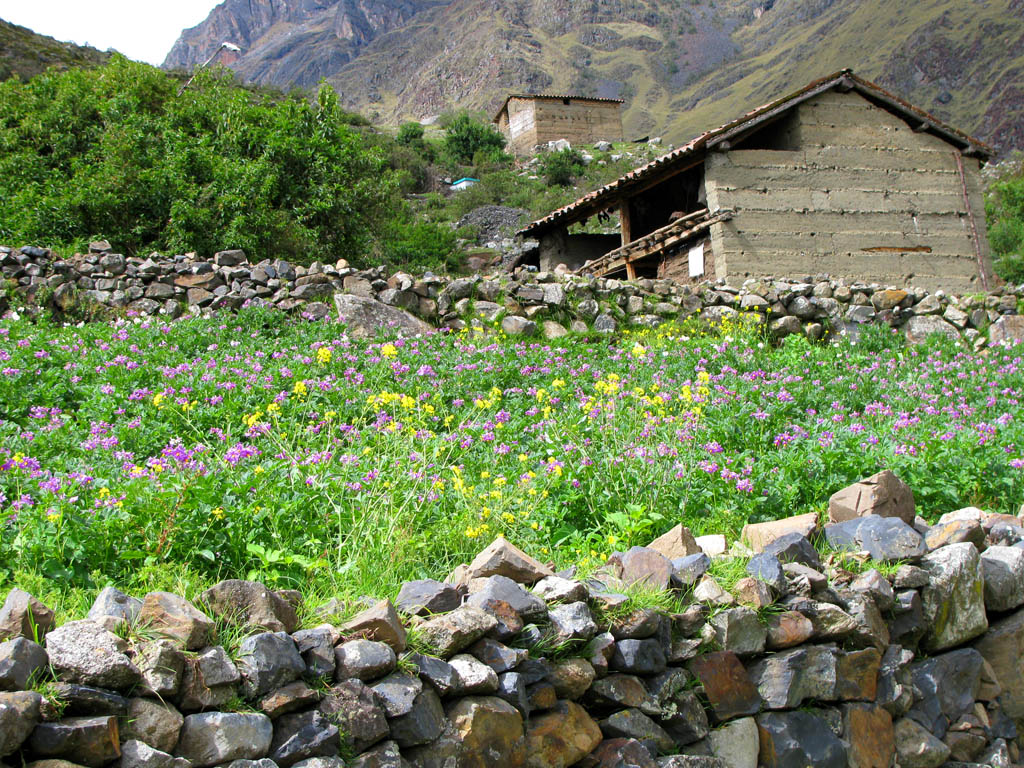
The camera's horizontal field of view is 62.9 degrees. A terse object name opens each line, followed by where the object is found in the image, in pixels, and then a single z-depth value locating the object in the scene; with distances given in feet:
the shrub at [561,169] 144.05
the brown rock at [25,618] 7.11
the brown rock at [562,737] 9.16
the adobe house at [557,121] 172.86
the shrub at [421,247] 79.63
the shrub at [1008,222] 94.53
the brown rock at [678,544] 12.26
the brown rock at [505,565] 10.53
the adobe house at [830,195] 50.49
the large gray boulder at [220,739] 7.13
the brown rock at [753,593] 11.10
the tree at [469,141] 168.35
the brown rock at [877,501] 14.03
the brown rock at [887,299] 40.32
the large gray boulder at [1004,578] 13.50
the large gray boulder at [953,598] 12.77
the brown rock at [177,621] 7.46
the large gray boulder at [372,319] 31.01
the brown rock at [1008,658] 13.48
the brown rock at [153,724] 6.84
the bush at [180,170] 44.75
